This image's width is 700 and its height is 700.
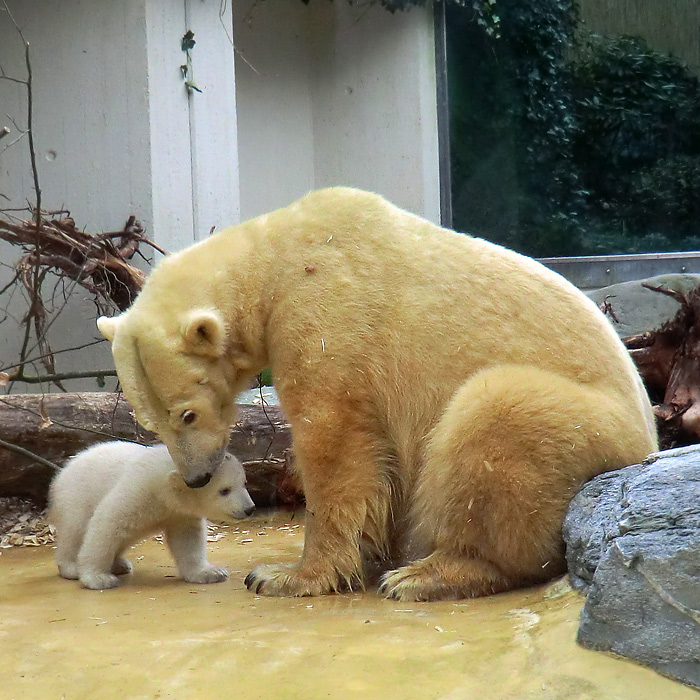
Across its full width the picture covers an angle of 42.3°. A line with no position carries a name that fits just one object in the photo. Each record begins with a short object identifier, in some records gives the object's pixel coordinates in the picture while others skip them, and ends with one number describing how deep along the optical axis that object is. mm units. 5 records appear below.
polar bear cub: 4043
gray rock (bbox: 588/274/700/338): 8047
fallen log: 5336
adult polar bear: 3305
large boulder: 2400
